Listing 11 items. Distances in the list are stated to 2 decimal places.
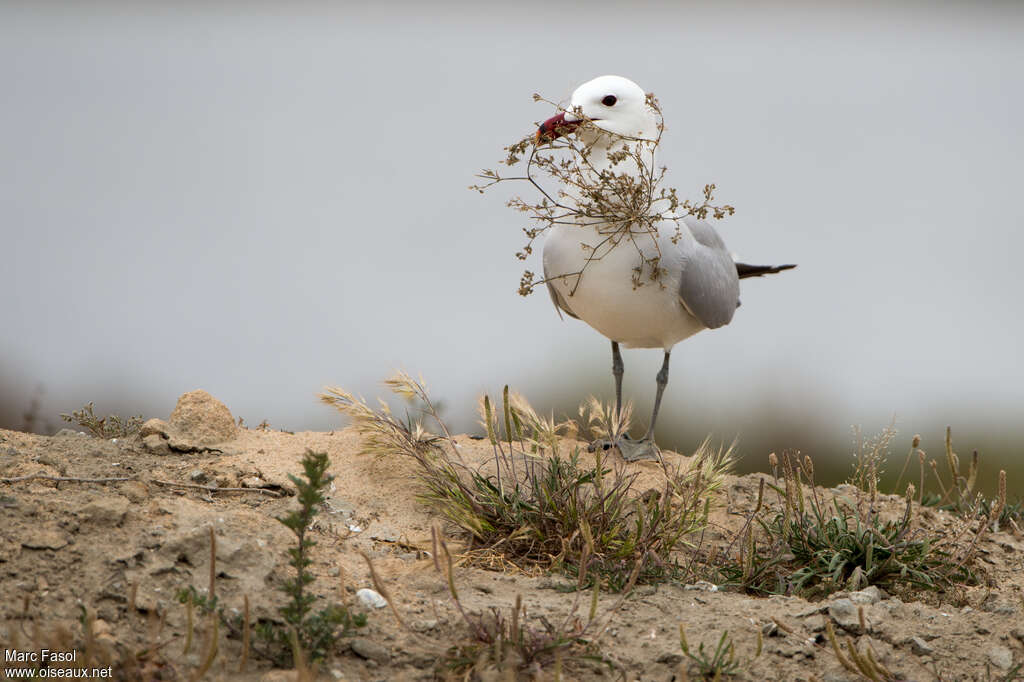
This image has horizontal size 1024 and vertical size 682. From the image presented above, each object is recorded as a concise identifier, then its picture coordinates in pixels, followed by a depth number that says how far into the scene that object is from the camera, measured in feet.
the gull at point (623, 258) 34.45
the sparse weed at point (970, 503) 33.65
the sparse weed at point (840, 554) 28.53
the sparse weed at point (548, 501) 27.71
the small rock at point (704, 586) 27.35
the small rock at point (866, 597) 26.35
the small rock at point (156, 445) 33.35
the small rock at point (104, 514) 25.32
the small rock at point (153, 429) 34.01
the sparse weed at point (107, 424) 35.12
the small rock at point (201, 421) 34.78
